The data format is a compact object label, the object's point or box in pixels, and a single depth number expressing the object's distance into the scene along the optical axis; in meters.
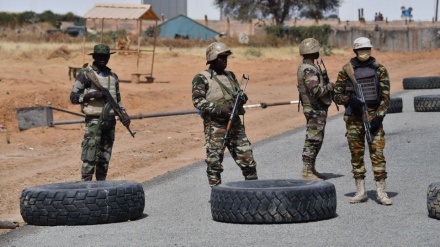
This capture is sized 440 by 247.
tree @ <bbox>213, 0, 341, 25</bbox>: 81.88
